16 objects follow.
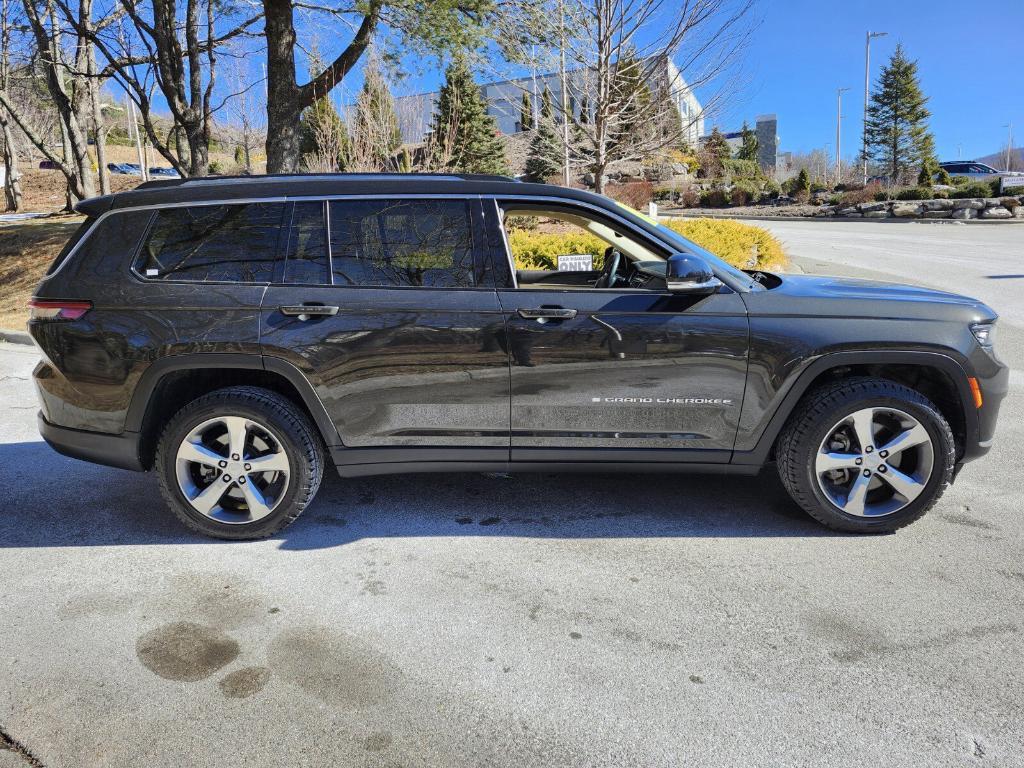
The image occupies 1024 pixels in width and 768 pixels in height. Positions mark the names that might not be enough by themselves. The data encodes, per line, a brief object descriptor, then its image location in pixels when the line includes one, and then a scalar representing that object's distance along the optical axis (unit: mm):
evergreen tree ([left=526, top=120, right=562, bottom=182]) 13508
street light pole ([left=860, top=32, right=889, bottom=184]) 47625
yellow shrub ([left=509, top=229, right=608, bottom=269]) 9281
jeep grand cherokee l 3578
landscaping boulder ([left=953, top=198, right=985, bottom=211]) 30984
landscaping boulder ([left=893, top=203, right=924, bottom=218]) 32938
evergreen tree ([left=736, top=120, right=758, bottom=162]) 58875
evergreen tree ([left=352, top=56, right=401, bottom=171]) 14336
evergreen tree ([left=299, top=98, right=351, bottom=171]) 14469
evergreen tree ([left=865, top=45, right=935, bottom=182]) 52125
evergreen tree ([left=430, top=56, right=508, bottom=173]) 22078
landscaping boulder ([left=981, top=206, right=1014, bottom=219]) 29781
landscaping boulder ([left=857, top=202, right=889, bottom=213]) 35125
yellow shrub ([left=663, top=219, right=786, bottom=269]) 11297
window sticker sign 4887
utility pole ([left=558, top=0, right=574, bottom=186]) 11306
